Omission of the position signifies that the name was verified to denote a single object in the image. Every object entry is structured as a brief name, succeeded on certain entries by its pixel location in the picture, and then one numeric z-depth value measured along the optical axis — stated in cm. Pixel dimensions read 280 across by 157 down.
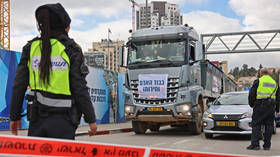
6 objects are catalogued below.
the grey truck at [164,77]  1202
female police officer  298
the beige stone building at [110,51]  14550
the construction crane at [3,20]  6969
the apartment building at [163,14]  10238
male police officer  819
